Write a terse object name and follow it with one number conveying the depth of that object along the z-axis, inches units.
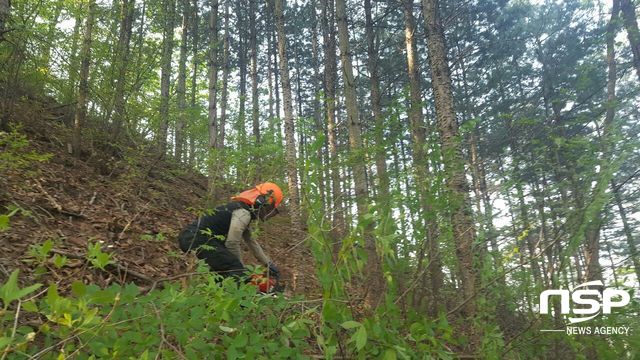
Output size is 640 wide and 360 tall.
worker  137.7
